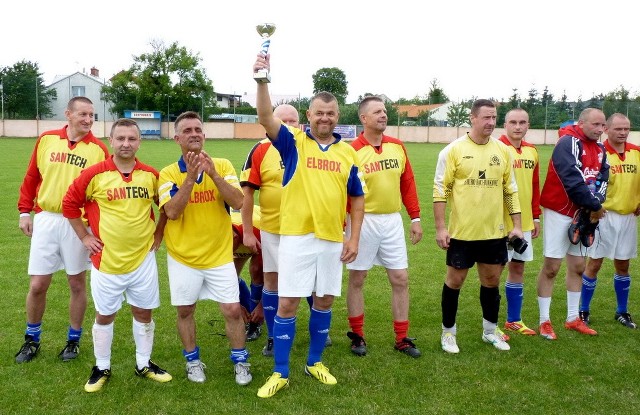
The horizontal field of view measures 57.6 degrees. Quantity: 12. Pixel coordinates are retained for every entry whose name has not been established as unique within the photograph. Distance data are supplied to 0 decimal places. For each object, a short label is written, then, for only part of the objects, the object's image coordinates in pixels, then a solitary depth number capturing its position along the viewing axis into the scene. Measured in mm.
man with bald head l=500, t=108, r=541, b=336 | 5820
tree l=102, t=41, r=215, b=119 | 55250
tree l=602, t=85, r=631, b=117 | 43125
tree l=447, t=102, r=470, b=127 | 48488
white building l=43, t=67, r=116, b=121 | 47234
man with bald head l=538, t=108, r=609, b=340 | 5578
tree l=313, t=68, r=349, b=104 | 80769
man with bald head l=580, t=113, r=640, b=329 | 6035
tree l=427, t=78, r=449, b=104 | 58156
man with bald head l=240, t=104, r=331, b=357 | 5074
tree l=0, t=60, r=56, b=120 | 41844
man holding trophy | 4285
